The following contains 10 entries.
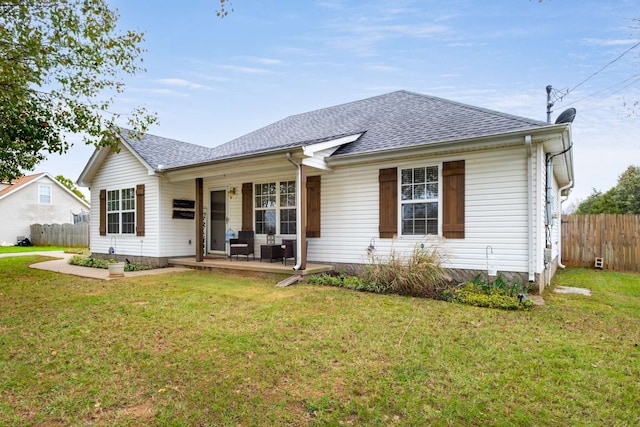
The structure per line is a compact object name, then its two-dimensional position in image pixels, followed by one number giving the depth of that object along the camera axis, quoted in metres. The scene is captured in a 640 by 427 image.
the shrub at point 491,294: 5.95
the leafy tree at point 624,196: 18.98
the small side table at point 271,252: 9.18
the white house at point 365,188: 7.06
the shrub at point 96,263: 11.02
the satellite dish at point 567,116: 7.29
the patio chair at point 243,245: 10.22
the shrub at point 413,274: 6.88
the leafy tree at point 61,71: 6.62
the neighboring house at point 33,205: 24.28
